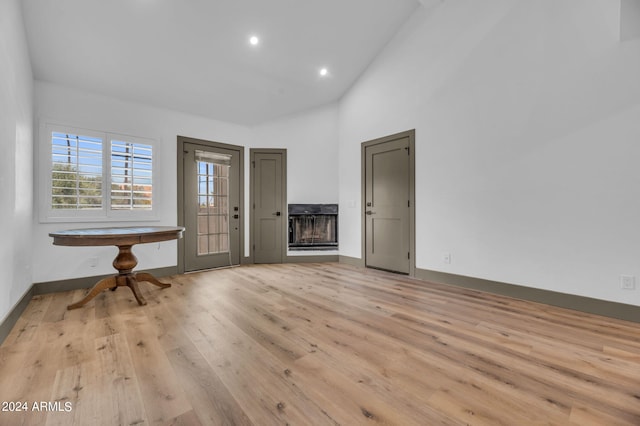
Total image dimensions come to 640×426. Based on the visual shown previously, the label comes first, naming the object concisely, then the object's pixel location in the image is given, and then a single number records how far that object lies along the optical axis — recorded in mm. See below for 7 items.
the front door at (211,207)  4414
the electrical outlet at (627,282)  2443
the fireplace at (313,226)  5145
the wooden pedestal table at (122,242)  2592
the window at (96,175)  3330
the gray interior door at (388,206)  4215
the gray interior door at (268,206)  5098
